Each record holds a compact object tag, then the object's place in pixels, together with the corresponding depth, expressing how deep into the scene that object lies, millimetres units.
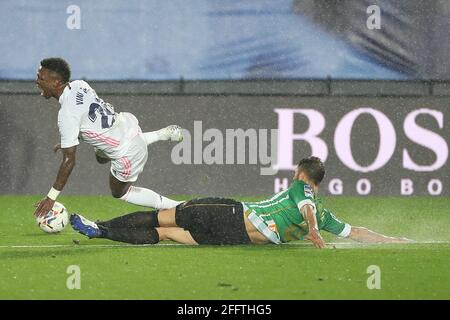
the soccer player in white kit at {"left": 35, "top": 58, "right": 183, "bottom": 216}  10227
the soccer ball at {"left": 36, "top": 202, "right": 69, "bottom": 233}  10680
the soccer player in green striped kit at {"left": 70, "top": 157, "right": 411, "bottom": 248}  9695
